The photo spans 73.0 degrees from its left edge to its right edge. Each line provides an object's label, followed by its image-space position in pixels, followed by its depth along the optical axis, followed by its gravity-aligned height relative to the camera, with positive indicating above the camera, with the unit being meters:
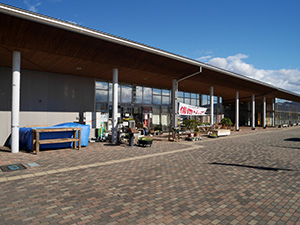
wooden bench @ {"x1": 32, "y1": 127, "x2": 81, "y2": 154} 9.78 -1.28
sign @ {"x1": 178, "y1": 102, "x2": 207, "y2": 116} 15.82 +0.49
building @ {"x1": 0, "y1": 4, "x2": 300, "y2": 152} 9.71 +3.14
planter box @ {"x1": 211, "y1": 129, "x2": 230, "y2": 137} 19.12 -1.56
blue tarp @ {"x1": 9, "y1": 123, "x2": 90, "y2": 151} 10.58 -1.23
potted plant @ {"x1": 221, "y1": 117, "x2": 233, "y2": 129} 24.22 -0.70
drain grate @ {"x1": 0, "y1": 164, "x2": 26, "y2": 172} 6.95 -1.89
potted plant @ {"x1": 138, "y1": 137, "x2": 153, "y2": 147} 12.27 -1.60
